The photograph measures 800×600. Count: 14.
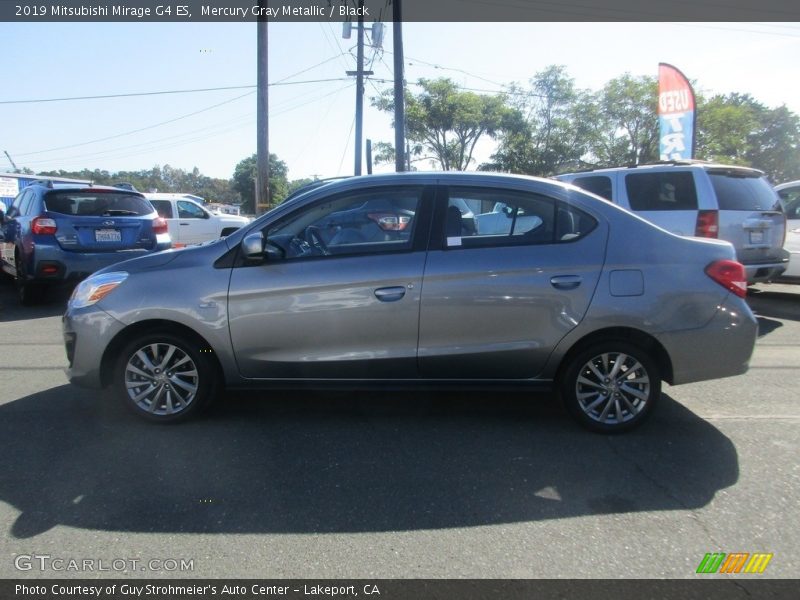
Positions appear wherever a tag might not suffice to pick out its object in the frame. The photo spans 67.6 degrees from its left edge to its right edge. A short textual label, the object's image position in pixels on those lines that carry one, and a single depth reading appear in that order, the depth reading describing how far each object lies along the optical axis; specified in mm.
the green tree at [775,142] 58406
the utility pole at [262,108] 13258
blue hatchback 8555
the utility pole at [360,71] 22406
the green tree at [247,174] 77750
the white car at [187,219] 16703
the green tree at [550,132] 33062
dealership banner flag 16922
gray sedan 3986
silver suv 7547
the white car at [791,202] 10318
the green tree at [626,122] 32062
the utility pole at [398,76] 16297
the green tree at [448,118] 32625
